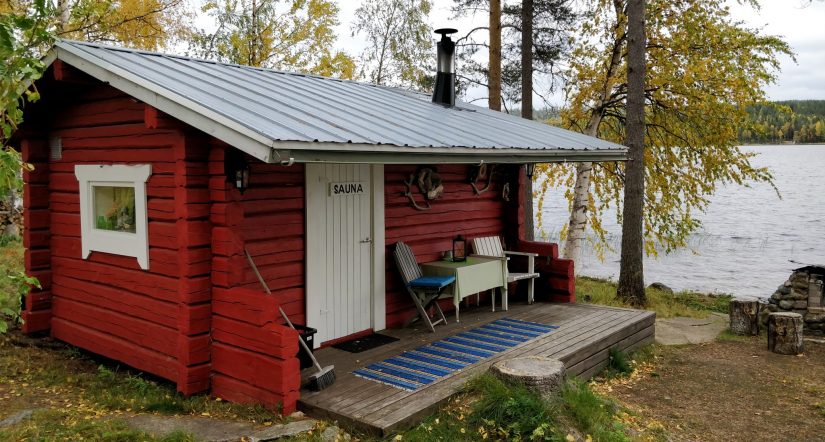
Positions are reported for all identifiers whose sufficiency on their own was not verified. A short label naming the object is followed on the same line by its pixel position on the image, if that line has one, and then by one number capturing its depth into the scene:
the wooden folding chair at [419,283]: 6.88
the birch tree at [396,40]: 19.89
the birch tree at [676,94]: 12.63
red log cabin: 4.95
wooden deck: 4.63
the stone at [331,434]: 4.34
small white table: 7.16
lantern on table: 7.96
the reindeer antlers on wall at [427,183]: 7.48
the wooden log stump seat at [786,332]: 7.83
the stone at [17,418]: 4.61
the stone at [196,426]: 4.45
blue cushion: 6.81
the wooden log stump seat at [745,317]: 8.86
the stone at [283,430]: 4.37
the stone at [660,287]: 14.26
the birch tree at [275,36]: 17.23
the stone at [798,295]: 9.38
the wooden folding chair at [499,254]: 8.15
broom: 5.09
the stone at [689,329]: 8.62
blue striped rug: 5.41
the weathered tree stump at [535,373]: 4.59
